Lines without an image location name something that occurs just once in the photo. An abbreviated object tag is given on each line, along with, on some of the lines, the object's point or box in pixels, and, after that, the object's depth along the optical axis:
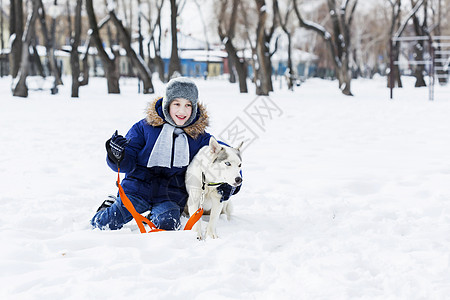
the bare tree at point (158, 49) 33.99
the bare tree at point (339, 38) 21.05
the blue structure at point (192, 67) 64.69
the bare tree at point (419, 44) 25.47
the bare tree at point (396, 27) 26.48
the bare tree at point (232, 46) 23.43
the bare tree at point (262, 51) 19.92
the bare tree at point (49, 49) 21.18
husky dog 3.53
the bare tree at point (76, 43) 20.36
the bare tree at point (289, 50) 28.48
